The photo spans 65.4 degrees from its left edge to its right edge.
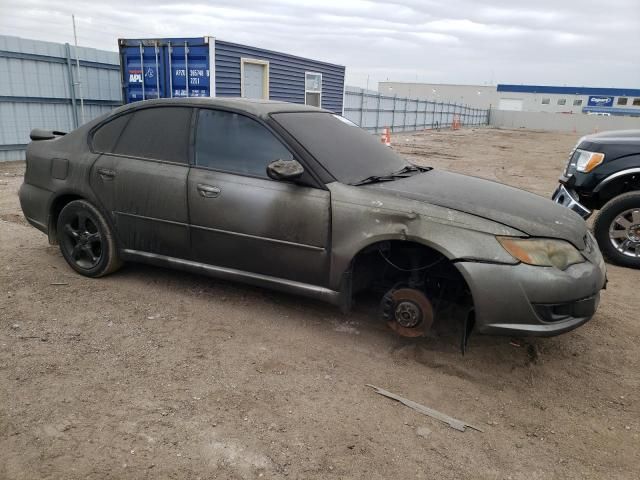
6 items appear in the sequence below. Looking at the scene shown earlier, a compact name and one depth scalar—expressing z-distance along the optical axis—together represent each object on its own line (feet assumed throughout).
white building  221.66
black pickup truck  17.75
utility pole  39.56
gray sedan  9.76
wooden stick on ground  8.77
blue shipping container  38.37
